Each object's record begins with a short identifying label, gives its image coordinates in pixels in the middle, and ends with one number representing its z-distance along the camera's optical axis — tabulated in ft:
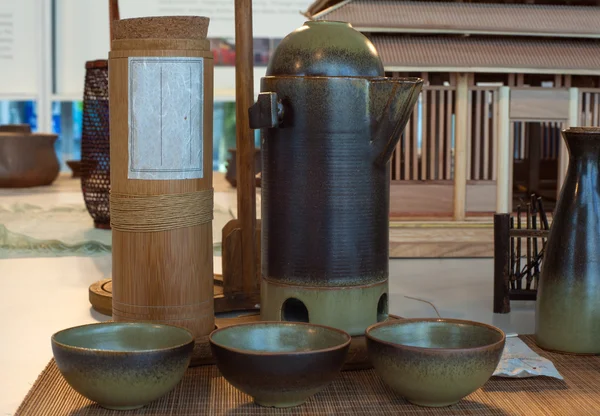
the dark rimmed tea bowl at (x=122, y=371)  2.90
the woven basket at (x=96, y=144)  8.00
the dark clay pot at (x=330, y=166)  3.62
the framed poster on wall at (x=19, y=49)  16.46
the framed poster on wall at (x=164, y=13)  16.39
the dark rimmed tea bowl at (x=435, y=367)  2.93
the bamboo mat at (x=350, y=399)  3.09
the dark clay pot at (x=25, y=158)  11.32
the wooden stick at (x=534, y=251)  4.99
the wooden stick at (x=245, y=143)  4.39
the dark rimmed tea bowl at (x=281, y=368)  2.90
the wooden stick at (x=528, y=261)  5.02
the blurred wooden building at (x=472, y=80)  6.48
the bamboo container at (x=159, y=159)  3.54
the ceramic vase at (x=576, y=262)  3.84
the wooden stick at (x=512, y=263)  4.98
